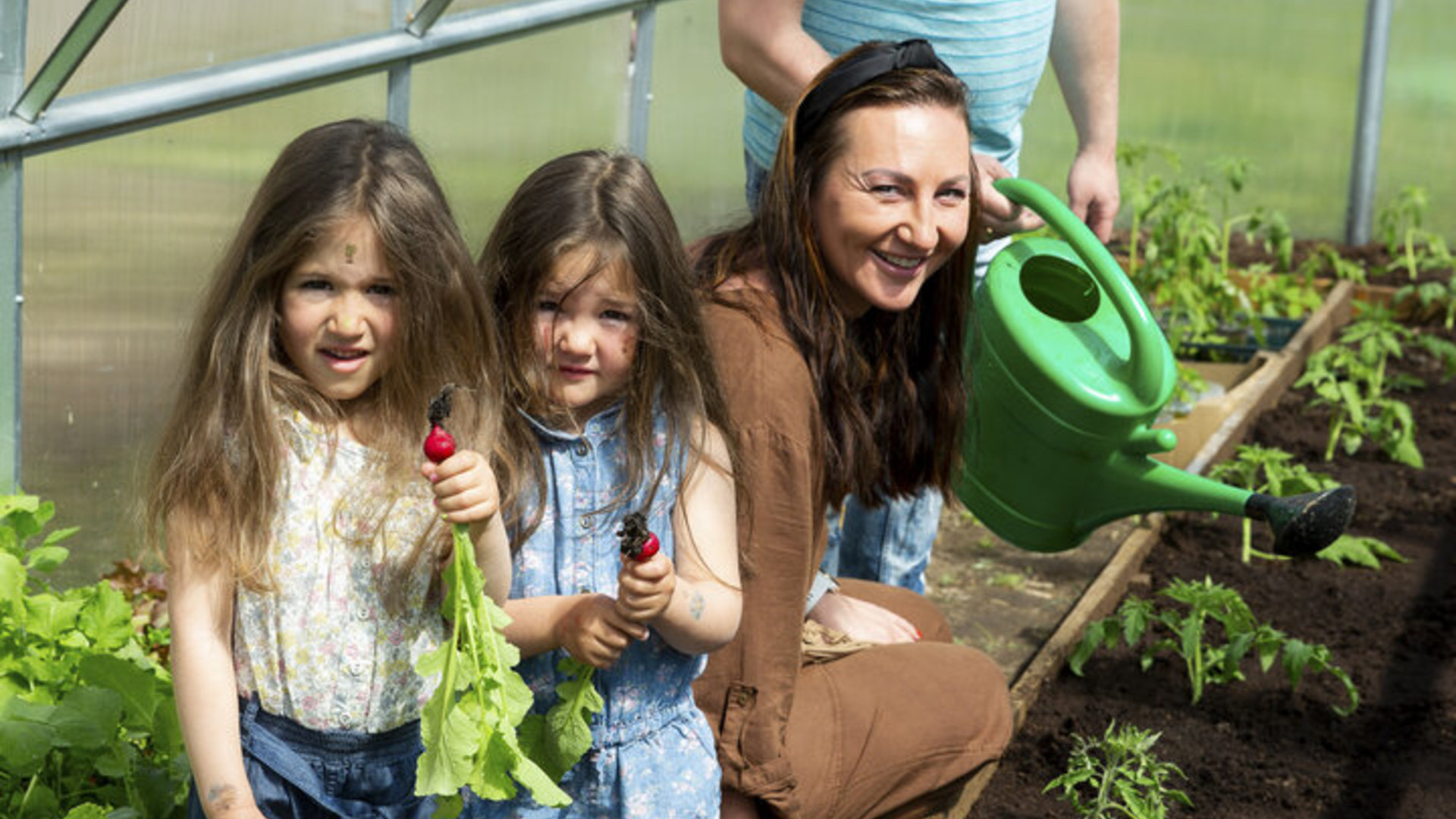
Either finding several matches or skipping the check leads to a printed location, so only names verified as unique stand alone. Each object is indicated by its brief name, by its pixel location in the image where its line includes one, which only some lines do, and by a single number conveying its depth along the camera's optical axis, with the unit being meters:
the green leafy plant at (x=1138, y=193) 6.00
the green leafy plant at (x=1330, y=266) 6.98
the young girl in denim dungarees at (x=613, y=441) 2.05
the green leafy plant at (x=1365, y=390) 5.05
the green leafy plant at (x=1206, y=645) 3.37
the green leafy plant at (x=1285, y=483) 4.09
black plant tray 6.02
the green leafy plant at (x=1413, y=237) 7.18
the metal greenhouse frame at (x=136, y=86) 2.68
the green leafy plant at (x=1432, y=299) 6.58
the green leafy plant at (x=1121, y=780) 2.77
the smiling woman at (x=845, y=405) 2.29
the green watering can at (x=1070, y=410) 2.40
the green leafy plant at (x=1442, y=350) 5.55
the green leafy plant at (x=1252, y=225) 6.21
